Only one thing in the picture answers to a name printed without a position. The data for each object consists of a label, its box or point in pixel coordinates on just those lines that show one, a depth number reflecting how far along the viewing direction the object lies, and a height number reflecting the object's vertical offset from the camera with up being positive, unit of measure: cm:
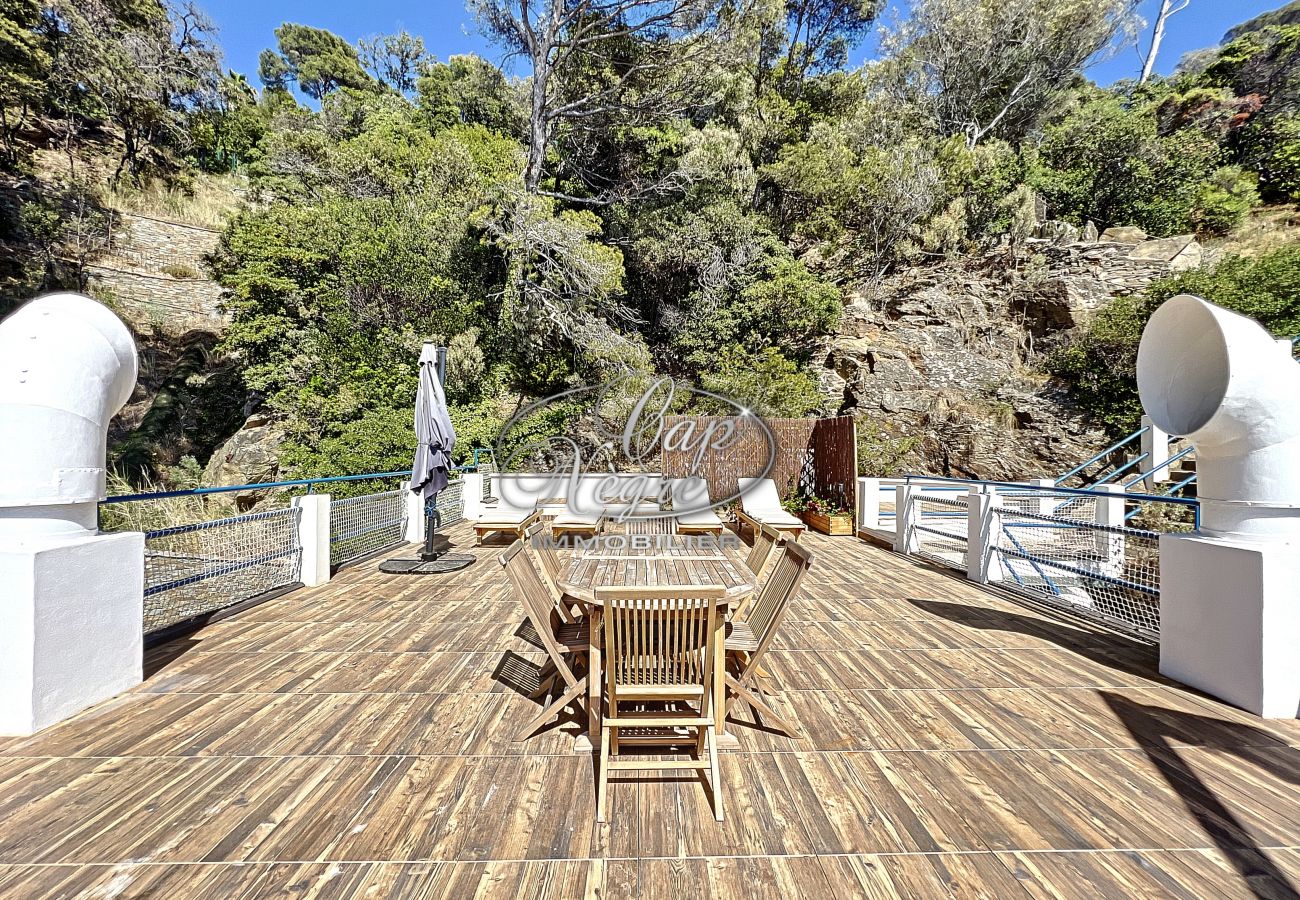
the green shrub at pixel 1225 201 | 1596 +824
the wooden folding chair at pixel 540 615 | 241 -76
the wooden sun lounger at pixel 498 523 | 701 -95
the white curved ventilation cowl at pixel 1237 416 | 281 +31
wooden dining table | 240 -65
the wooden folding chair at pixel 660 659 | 207 -85
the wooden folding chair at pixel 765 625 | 243 -83
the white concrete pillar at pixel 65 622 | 247 -91
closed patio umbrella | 558 +17
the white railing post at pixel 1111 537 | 591 -82
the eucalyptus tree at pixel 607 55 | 1276 +1027
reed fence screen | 995 +0
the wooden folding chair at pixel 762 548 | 326 -57
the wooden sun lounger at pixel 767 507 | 730 -77
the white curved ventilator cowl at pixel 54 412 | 250 +15
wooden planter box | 853 -103
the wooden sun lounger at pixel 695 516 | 691 -82
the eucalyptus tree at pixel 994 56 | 1684 +1375
